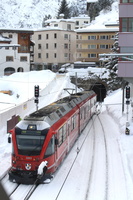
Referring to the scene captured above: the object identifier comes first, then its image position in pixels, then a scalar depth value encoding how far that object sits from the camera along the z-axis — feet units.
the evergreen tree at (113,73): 171.67
